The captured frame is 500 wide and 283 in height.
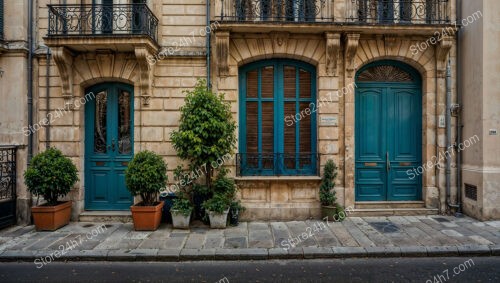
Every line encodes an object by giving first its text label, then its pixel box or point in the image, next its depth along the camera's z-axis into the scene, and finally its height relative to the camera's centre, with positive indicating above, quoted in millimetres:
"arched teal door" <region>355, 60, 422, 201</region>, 9031 +300
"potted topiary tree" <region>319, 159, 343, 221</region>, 8188 -1377
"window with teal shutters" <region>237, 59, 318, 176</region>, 8820 +972
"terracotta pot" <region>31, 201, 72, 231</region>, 7512 -1772
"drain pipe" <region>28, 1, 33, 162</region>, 8422 +1826
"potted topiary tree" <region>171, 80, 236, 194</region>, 7477 +326
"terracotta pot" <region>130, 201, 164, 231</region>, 7480 -1767
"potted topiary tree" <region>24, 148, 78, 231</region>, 7367 -939
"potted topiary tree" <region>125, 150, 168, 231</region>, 7324 -933
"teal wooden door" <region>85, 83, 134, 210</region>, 8773 -285
